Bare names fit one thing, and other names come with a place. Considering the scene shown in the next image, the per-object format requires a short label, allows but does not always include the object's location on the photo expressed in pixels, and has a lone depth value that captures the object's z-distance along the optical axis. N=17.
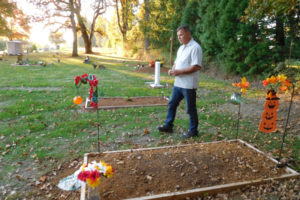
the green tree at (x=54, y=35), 27.99
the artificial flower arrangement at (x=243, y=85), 3.41
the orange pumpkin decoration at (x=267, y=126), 3.44
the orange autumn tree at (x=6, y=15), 21.58
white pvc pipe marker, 8.99
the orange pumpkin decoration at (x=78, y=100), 3.11
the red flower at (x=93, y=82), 3.36
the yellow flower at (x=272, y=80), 3.09
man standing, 3.70
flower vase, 2.35
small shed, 21.61
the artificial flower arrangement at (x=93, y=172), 2.11
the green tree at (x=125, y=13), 27.34
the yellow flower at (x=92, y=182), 2.12
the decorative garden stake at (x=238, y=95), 3.44
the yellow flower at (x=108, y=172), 2.24
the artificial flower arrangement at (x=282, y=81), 3.07
